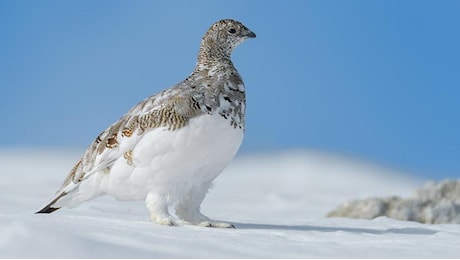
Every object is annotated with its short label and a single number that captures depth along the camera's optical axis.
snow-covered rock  23.26
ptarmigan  13.91
